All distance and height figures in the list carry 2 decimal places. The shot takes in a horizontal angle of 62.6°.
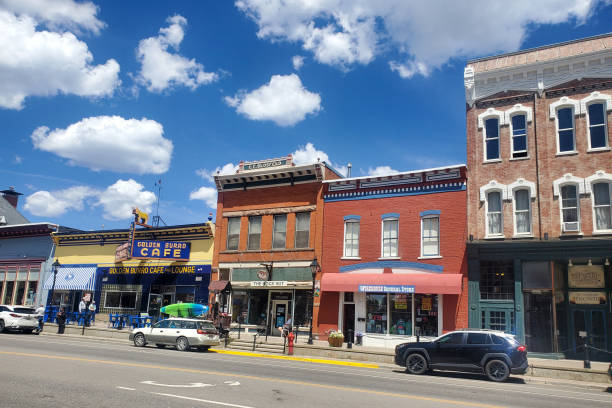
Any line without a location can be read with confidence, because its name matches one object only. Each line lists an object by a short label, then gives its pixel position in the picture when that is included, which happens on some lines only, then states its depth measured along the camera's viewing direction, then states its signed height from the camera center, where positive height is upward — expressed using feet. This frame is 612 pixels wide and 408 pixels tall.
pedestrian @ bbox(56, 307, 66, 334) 99.45 -4.43
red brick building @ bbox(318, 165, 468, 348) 82.23 +10.03
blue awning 123.61 +5.28
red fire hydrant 76.92 -4.75
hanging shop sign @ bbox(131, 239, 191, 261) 109.91 +11.63
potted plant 81.46 -4.21
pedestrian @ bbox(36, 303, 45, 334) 98.05 -3.88
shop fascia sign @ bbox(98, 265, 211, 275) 109.17 +7.70
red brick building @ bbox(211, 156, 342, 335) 97.14 +13.47
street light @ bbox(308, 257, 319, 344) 84.07 +6.95
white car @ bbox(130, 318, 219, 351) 77.25 -4.52
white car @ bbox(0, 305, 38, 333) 91.50 -3.83
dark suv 54.80 -3.91
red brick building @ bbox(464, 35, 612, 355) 74.13 +18.88
